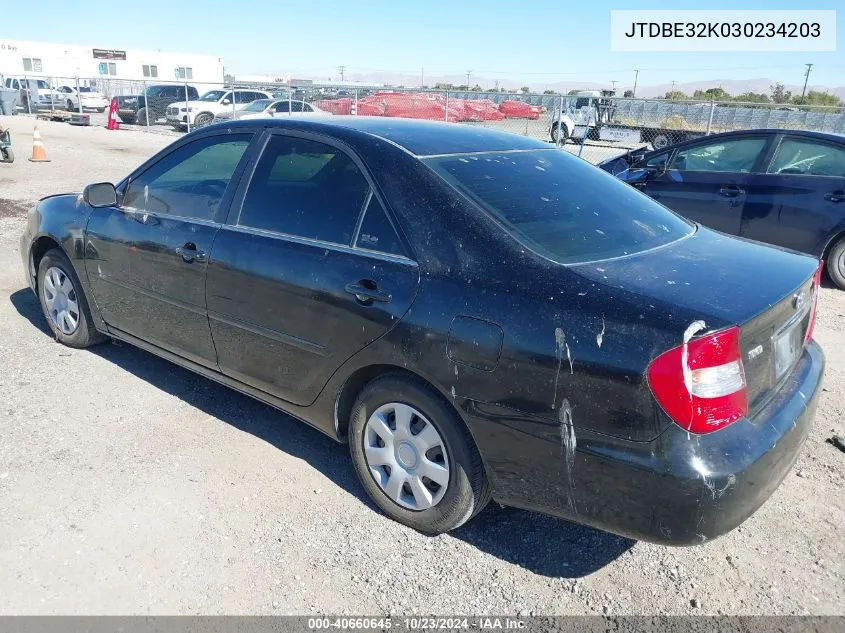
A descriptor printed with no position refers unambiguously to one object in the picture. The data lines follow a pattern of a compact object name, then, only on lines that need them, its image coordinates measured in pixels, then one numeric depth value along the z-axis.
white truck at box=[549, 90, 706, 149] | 16.83
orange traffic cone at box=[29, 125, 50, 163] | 14.70
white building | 54.97
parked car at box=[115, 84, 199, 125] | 24.98
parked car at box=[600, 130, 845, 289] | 6.81
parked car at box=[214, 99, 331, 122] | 22.30
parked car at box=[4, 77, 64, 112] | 30.59
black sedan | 2.29
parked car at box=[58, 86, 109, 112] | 32.25
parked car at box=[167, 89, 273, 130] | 23.84
